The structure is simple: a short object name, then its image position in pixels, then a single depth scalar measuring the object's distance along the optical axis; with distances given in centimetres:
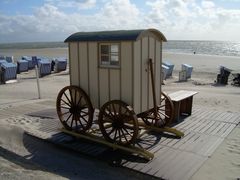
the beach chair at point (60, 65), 2378
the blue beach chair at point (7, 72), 1800
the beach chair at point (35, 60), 2622
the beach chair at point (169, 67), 2069
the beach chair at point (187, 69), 1989
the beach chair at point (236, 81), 1781
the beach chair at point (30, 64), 2574
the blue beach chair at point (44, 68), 2155
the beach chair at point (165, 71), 1897
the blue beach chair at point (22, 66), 2383
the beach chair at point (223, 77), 1817
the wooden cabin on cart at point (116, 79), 668
